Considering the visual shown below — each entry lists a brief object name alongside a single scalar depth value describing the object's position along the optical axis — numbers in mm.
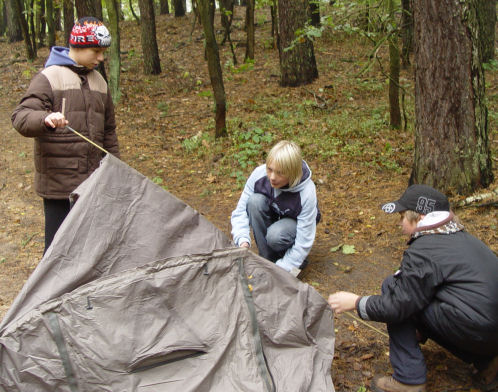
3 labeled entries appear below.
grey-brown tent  2094
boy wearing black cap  2299
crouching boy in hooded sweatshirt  3473
